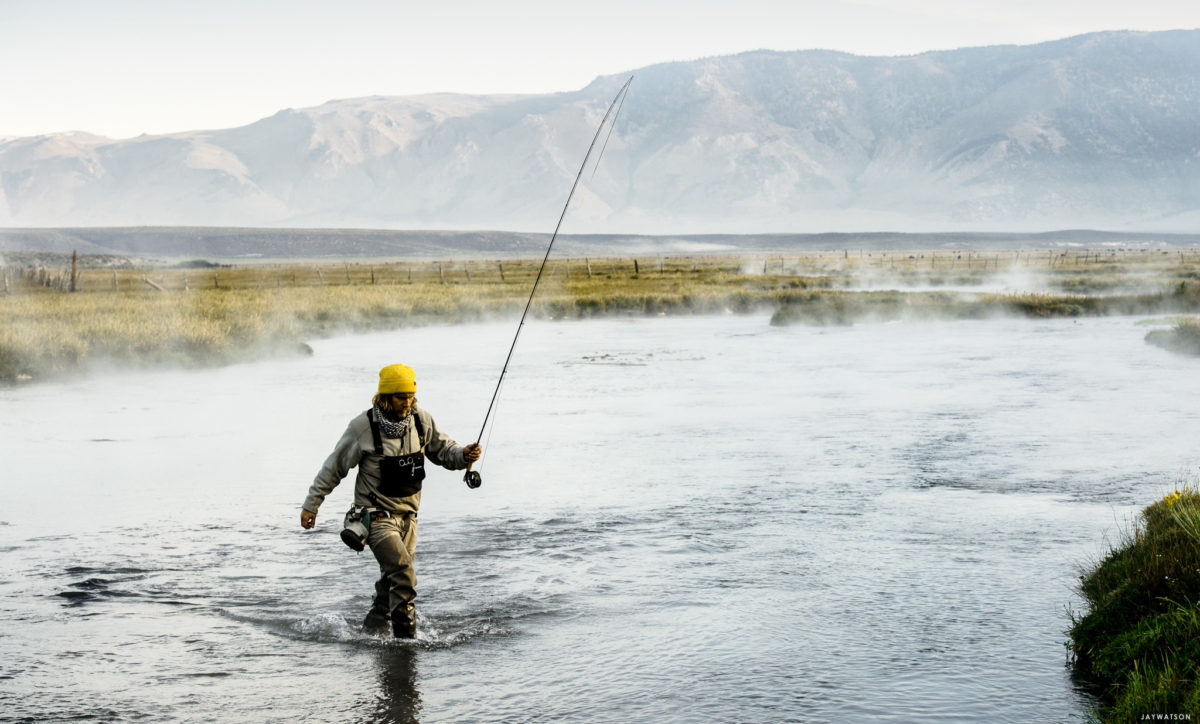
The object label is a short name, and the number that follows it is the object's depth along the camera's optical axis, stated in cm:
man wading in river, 766
